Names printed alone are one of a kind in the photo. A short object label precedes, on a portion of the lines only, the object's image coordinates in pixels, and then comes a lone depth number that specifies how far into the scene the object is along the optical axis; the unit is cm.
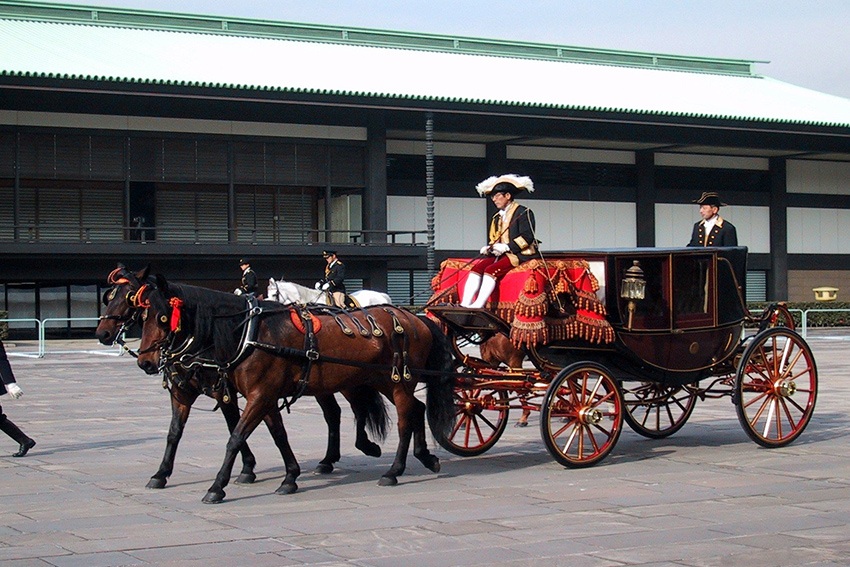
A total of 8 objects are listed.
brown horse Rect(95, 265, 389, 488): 893
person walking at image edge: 1128
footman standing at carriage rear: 1253
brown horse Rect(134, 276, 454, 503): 895
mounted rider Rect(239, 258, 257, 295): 2355
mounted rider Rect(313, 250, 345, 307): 2161
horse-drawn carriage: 1025
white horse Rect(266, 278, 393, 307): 1647
